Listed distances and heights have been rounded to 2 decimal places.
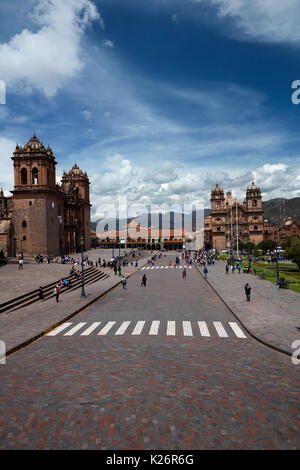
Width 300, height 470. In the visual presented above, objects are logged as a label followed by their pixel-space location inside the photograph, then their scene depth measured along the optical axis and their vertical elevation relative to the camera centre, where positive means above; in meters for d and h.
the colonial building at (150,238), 135.12 -1.49
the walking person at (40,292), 23.61 -3.94
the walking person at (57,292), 22.75 -3.82
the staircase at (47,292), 20.77 -4.40
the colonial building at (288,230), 107.88 +0.89
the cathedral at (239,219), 100.69 +4.44
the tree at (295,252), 38.19 -2.31
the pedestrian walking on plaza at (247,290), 21.70 -3.70
